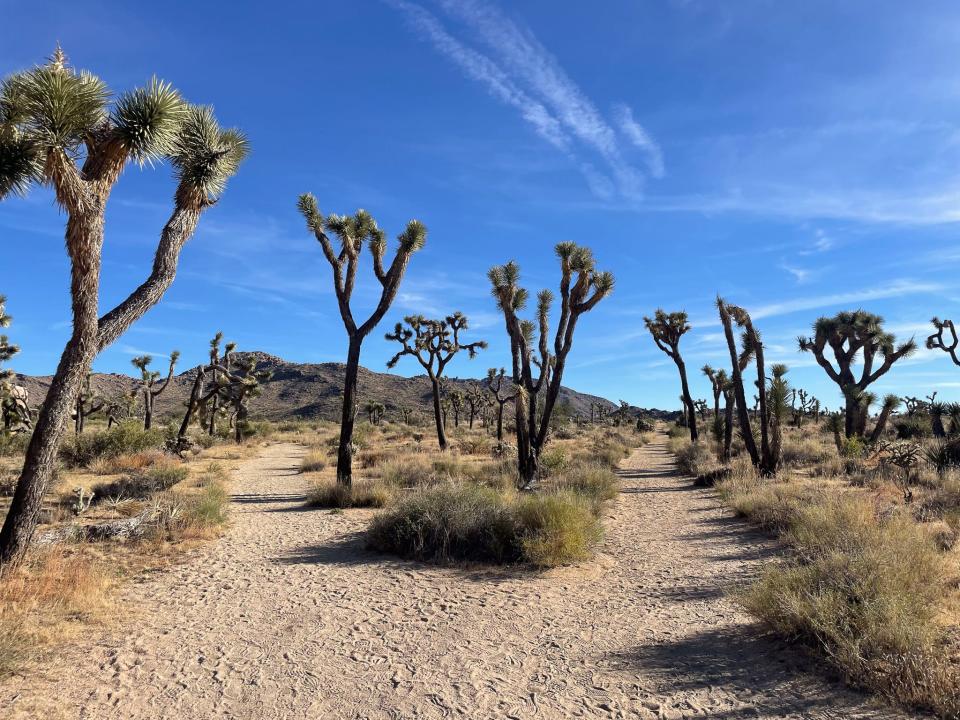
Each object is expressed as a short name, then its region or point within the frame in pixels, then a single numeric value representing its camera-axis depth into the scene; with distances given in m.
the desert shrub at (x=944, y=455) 14.92
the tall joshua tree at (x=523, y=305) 15.47
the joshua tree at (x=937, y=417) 26.91
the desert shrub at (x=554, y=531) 7.81
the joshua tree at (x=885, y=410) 24.14
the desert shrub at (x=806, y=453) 19.44
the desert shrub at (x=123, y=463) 16.73
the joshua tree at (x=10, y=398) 20.36
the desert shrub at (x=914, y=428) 28.70
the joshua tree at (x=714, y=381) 35.44
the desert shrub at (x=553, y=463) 17.53
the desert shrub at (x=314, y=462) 20.16
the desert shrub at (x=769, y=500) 9.72
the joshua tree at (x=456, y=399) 46.00
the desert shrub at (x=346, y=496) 12.88
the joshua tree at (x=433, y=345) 27.16
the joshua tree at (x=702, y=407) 59.59
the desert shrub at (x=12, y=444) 18.19
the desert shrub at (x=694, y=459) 19.17
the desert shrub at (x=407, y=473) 14.95
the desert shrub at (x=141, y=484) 12.34
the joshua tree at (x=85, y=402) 27.38
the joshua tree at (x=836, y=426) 23.93
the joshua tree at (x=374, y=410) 50.22
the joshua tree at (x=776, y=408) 16.45
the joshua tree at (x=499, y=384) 16.92
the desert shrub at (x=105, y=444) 17.62
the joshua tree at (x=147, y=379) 27.84
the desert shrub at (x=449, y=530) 8.16
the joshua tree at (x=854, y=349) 26.16
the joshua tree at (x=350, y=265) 14.79
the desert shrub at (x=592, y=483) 12.71
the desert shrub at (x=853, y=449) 18.94
